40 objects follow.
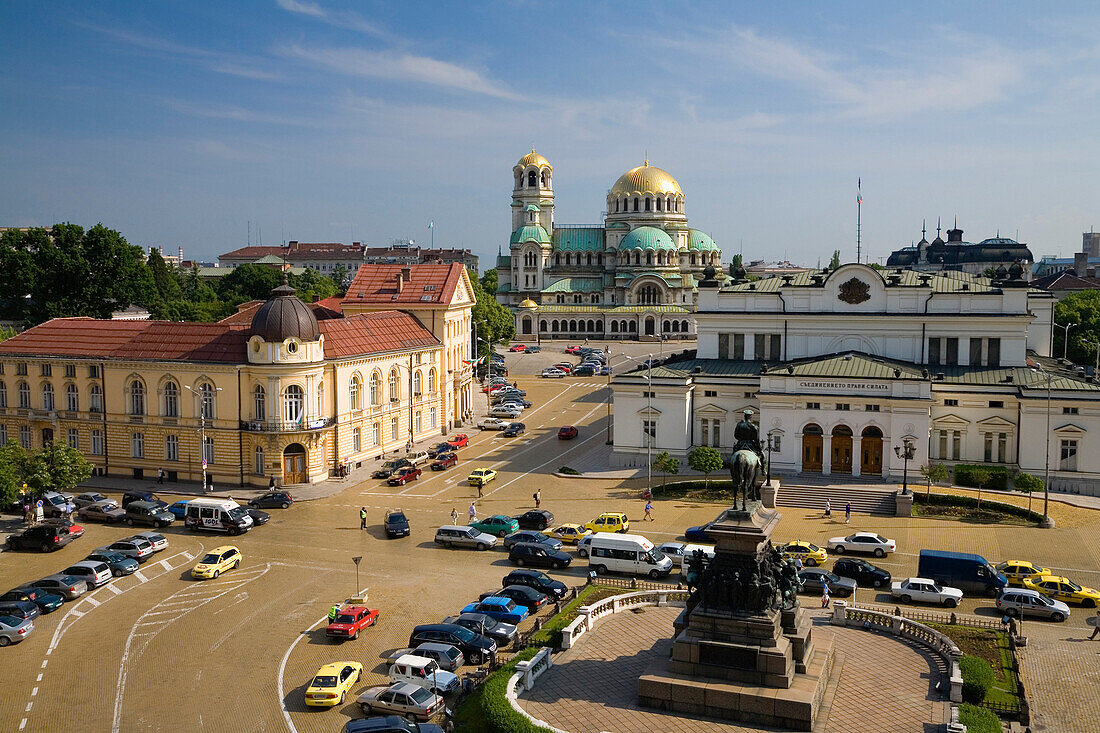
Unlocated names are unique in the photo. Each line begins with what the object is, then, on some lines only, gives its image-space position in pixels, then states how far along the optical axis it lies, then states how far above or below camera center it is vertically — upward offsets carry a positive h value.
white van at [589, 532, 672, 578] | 40.31 -11.29
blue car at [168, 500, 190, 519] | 50.69 -11.56
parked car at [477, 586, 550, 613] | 36.34 -11.66
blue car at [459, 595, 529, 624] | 34.59 -11.63
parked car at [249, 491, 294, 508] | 52.34 -11.45
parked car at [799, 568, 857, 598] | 37.67 -11.53
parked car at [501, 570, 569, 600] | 38.09 -11.68
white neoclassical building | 55.44 -5.58
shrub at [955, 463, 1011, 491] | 54.75 -10.66
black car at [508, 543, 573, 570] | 41.91 -11.62
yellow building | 56.53 -6.32
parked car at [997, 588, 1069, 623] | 35.12 -11.65
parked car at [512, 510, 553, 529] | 48.12 -11.54
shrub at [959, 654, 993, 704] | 26.72 -11.07
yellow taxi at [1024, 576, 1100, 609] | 36.61 -11.59
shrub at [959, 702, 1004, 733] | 24.14 -11.08
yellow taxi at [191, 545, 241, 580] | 40.84 -11.73
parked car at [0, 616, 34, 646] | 34.19 -12.11
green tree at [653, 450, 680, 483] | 55.72 -10.08
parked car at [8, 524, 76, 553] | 45.06 -11.68
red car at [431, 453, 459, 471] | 63.41 -11.36
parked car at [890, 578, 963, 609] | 36.91 -11.72
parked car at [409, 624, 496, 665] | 31.80 -11.68
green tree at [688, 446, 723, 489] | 54.56 -9.68
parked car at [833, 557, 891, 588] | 38.81 -11.50
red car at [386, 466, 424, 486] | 58.47 -11.40
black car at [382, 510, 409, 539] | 46.62 -11.46
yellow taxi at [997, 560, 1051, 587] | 38.38 -11.36
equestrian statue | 27.31 -4.92
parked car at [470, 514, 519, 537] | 46.69 -11.48
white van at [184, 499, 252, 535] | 47.66 -11.28
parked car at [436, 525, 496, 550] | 45.00 -11.61
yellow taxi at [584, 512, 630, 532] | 46.75 -11.40
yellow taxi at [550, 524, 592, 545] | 45.69 -11.61
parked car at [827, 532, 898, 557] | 42.72 -11.33
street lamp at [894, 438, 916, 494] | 53.94 -9.26
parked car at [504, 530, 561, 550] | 43.38 -11.44
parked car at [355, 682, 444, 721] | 27.70 -12.00
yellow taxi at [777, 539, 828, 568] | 41.31 -11.37
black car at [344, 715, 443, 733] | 25.64 -11.71
